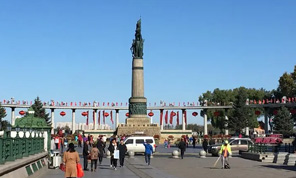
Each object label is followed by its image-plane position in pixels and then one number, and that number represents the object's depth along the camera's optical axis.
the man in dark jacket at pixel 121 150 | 25.76
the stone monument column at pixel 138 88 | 64.75
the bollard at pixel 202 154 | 36.81
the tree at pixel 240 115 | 86.56
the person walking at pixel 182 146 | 35.10
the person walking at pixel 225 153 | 25.17
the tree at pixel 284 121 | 83.12
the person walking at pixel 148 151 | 28.04
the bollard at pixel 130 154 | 36.80
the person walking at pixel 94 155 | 23.42
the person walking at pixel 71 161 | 14.09
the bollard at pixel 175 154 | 35.80
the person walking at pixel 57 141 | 44.44
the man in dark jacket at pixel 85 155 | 24.47
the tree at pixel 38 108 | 89.54
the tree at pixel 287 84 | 89.44
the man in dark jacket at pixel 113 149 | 24.70
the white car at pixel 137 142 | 38.97
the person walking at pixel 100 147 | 28.06
